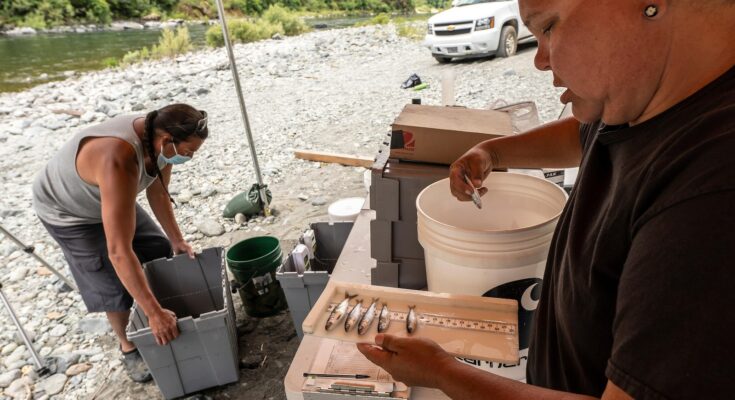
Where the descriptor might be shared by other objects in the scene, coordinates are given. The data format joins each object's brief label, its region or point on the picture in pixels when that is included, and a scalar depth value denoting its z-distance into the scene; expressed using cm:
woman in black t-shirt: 39
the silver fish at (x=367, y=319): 107
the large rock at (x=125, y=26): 2812
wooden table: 121
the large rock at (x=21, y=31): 2336
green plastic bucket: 282
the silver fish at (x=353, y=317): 108
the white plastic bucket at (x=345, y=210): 300
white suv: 811
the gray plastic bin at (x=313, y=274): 237
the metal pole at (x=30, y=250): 251
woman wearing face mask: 209
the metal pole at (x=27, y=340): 251
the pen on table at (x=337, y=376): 123
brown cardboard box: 154
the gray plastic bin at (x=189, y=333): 220
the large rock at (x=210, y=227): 414
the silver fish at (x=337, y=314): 109
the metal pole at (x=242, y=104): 325
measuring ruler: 107
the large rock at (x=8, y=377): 261
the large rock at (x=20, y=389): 252
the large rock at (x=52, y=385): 255
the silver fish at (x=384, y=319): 109
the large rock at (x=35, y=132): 757
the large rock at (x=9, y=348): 289
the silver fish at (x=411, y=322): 109
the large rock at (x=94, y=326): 303
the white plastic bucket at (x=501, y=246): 105
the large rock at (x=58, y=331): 302
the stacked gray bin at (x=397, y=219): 149
